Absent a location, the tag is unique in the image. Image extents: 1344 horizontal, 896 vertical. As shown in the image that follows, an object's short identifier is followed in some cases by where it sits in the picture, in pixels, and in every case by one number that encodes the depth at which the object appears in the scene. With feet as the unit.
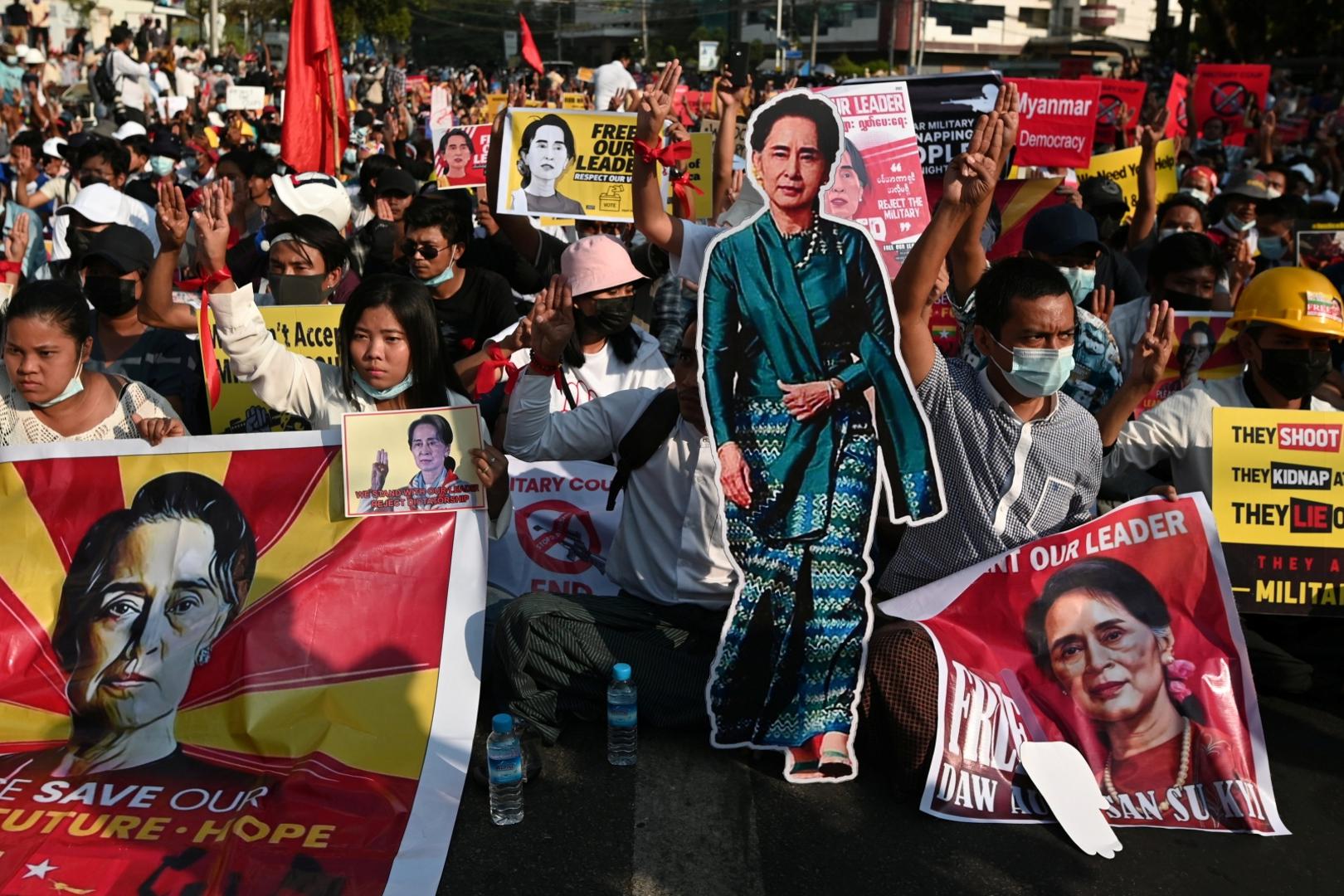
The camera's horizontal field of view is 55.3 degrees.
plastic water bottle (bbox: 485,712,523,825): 11.97
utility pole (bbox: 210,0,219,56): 102.19
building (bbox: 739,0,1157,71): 271.90
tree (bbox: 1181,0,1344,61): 111.04
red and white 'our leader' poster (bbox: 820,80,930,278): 16.10
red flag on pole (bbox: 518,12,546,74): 55.72
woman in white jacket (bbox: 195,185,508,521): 13.60
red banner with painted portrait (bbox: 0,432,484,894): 11.59
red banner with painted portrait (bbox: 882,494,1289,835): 12.29
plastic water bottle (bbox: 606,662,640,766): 13.23
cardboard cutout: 12.20
